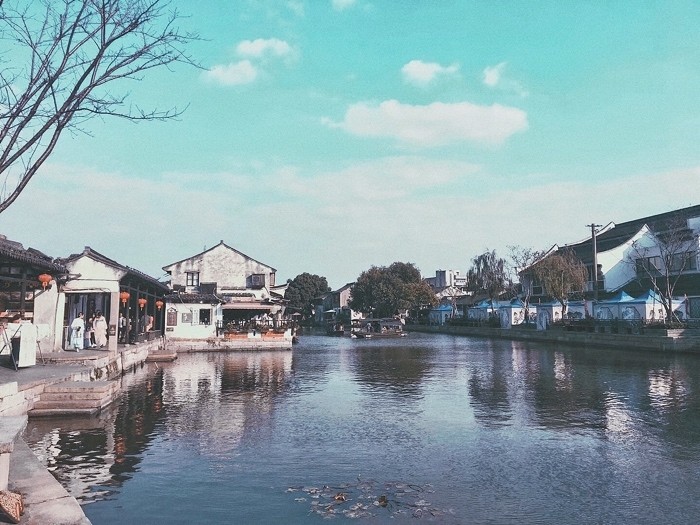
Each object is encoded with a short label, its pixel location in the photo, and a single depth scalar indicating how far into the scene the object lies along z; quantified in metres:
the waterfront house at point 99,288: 21.42
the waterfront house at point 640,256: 41.72
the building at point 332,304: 91.00
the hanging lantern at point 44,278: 16.58
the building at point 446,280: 101.31
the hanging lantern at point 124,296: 23.18
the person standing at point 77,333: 20.30
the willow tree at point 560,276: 45.91
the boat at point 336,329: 67.54
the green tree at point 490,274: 59.31
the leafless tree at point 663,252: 39.38
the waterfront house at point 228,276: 52.28
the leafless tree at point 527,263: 52.75
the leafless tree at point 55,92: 6.63
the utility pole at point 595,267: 43.62
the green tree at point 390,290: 74.12
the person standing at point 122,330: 27.76
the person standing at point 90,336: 23.04
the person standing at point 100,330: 22.56
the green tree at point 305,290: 91.31
